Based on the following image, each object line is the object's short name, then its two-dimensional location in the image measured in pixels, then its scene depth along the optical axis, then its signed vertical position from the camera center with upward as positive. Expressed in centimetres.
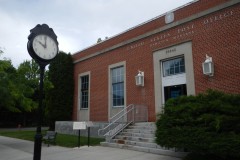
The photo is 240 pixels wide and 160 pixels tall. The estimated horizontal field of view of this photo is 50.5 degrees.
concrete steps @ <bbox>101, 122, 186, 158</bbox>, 941 -88
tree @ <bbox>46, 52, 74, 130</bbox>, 2078 +240
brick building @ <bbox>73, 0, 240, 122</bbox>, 1207 +351
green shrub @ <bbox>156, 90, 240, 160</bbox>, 678 -12
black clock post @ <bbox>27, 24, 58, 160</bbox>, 512 +154
